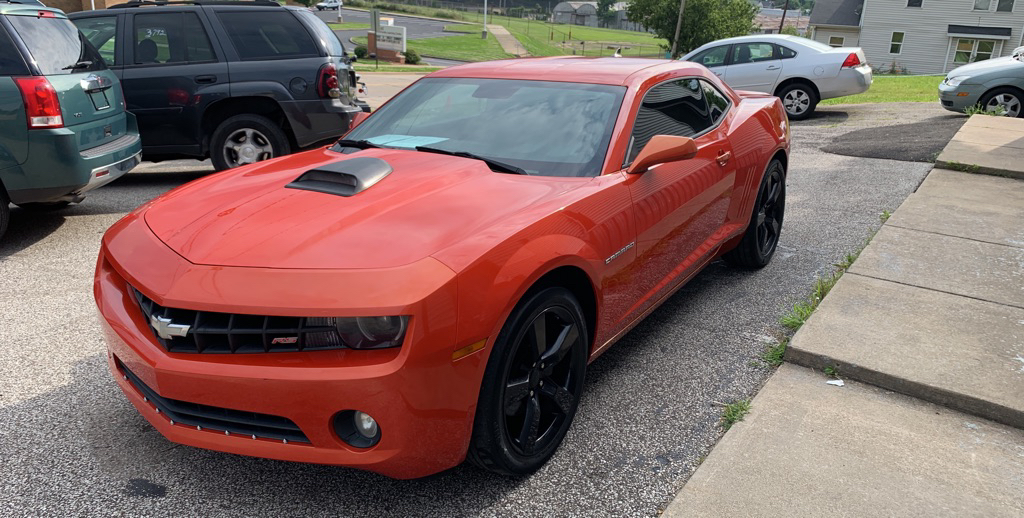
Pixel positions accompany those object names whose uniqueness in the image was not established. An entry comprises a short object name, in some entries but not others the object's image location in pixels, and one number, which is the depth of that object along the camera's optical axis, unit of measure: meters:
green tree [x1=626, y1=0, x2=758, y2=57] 59.00
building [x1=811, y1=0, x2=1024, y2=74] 42.84
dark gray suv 7.43
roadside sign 35.28
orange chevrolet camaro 2.26
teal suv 5.16
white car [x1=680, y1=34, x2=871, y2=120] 13.30
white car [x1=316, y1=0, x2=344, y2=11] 63.42
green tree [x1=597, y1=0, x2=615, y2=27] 142.75
